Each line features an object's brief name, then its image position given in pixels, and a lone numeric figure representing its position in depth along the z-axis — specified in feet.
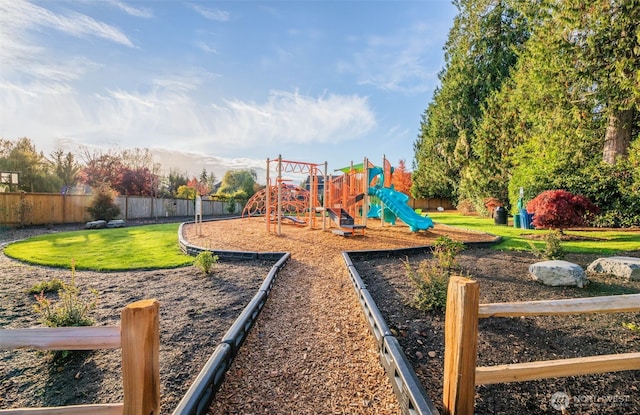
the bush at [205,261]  18.28
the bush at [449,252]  15.05
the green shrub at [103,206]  53.31
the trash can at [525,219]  40.37
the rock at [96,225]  48.39
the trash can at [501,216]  47.42
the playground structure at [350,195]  35.19
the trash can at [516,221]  43.29
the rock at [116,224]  51.01
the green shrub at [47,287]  15.08
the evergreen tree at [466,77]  72.79
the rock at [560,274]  14.71
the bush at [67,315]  9.80
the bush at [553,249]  18.79
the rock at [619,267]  15.69
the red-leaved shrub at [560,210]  27.94
